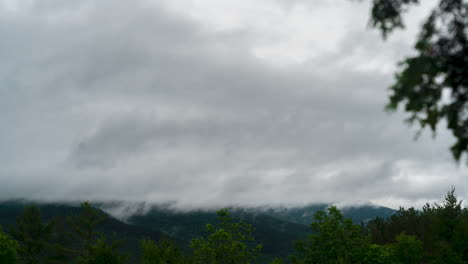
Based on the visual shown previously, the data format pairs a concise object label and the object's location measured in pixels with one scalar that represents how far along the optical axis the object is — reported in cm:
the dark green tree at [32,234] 7538
